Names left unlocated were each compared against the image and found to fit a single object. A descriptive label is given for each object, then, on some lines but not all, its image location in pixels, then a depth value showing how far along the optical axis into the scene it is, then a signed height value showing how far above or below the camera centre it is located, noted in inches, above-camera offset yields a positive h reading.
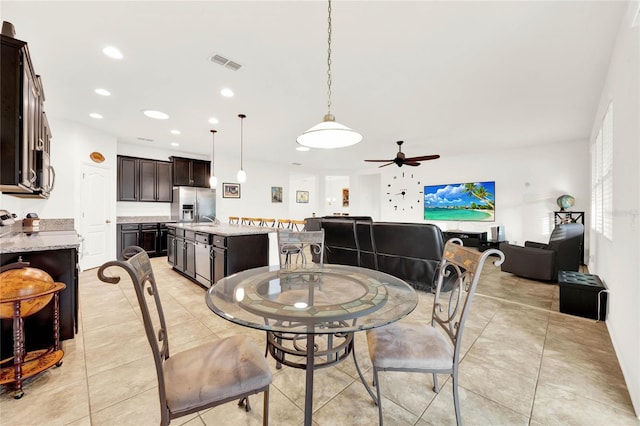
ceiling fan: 206.4 +43.2
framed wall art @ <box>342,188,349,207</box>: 549.6 +29.3
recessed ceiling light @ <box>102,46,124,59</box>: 98.4 +60.6
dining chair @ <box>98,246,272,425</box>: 40.6 -28.4
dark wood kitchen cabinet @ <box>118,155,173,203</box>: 226.1 +27.4
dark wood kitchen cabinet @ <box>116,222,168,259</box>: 218.5 -23.2
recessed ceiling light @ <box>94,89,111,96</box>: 133.4 +60.8
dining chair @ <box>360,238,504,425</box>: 52.6 -28.3
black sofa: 134.0 -19.7
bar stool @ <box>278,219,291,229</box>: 180.2 -9.3
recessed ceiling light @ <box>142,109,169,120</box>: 161.6 +61.0
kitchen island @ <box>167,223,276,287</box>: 133.0 -21.8
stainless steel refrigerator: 245.1 +5.8
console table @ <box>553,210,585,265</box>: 219.3 -2.4
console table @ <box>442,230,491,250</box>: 252.9 -24.1
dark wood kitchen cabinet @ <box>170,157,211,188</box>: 252.2 +38.6
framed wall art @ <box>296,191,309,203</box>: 425.4 +25.3
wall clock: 326.0 +26.9
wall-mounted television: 272.7 +12.8
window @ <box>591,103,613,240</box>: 108.3 +17.4
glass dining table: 45.8 -18.7
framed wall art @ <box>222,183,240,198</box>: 283.6 +22.9
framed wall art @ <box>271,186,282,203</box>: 328.8 +21.8
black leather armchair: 156.7 -25.8
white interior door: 188.7 -6.3
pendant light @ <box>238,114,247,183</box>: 173.3 +28.0
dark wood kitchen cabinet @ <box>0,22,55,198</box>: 68.8 +26.8
